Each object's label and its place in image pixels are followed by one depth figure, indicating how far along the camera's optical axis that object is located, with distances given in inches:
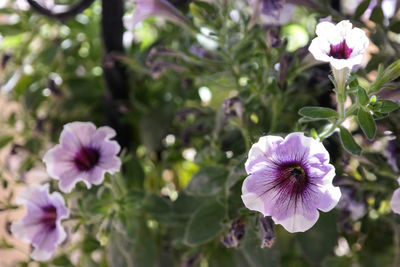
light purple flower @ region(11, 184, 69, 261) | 16.4
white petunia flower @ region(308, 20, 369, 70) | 12.0
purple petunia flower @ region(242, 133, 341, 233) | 12.2
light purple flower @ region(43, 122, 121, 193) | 15.8
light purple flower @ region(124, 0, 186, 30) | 17.7
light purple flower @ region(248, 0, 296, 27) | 16.3
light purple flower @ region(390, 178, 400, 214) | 13.1
